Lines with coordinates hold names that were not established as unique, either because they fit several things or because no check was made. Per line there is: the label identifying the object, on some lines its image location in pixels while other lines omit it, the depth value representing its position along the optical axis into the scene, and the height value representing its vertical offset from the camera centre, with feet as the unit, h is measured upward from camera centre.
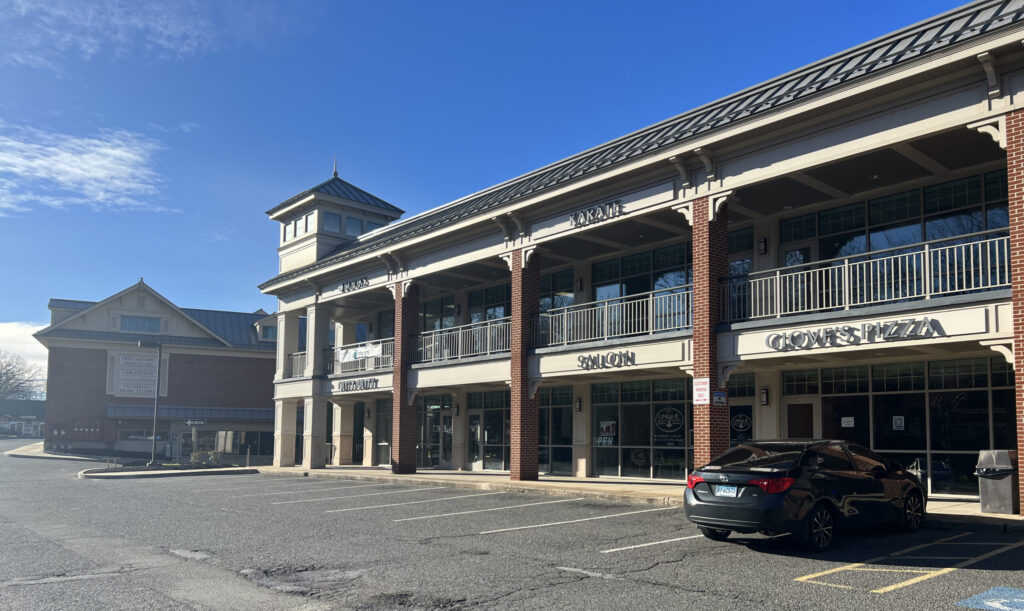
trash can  42.29 -4.39
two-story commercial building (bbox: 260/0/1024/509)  46.65 +9.55
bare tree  383.02 +3.84
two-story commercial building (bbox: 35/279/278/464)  178.70 +2.45
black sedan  33.58 -4.14
